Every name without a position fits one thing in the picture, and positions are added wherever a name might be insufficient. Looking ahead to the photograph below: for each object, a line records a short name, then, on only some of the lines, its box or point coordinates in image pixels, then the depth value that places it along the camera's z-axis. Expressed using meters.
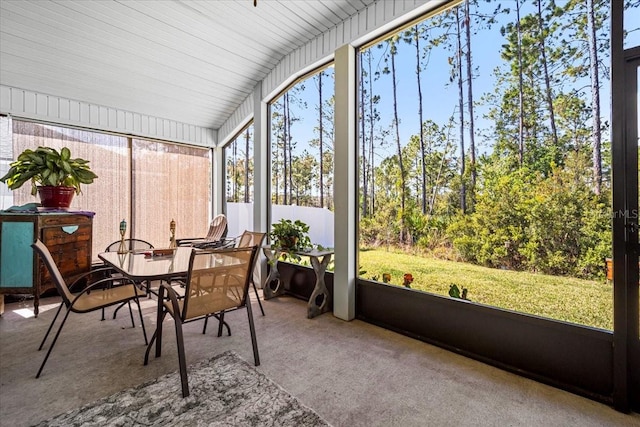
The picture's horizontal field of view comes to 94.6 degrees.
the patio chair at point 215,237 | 4.43
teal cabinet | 3.15
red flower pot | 3.41
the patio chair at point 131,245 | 4.24
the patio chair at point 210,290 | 1.83
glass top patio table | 1.97
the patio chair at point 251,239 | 3.10
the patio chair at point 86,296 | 2.01
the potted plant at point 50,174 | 3.27
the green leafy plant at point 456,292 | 2.45
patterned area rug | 1.58
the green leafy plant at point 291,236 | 3.38
